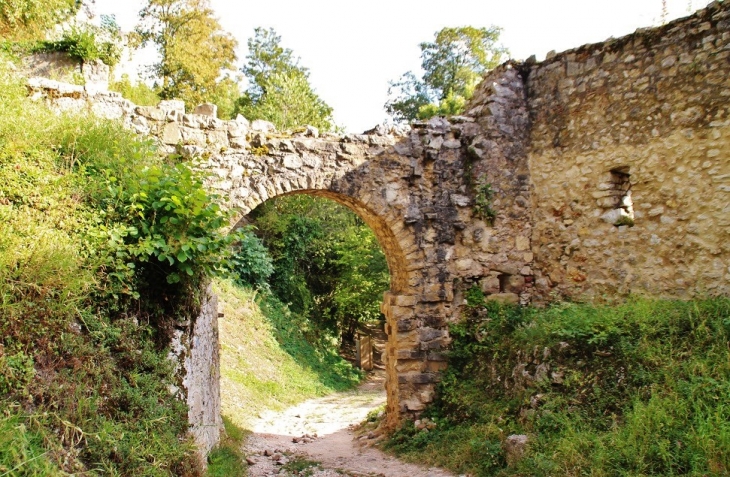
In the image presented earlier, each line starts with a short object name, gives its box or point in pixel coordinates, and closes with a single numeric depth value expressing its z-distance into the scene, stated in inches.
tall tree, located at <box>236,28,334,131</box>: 765.9
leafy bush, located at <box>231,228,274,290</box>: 560.1
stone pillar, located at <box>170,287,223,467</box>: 171.3
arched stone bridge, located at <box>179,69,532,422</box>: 277.4
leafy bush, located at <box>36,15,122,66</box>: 411.2
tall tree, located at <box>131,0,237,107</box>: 810.2
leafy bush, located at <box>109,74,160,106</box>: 422.8
